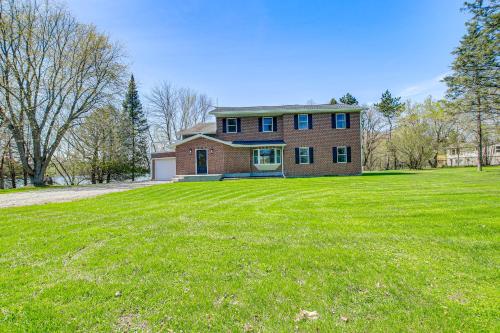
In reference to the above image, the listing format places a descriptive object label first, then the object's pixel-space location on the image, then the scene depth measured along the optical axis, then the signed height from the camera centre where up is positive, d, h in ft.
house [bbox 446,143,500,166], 131.20 +0.86
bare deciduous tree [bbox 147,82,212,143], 128.16 +30.34
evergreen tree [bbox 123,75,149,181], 102.01 +15.40
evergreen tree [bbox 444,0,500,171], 51.03 +21.69
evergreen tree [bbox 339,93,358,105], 116.37 +29.22
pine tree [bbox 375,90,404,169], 123.65 +26.46
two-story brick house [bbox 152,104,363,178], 67.31 +4.26
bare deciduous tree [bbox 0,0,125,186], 58.65 +25.27
